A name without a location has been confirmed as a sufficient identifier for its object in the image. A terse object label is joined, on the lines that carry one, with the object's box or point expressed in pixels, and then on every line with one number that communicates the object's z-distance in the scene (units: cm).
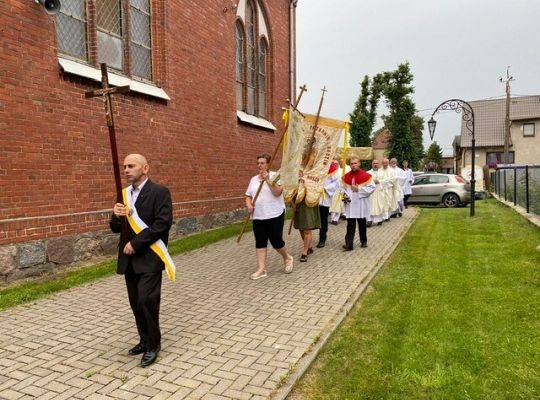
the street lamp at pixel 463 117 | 1426
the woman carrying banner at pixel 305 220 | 841
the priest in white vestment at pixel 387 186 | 1388
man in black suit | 402
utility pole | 3566
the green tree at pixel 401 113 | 3206
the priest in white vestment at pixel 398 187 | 1480
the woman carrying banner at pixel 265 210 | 693
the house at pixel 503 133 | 4353
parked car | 1931
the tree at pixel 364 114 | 3616
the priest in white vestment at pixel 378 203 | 1311
